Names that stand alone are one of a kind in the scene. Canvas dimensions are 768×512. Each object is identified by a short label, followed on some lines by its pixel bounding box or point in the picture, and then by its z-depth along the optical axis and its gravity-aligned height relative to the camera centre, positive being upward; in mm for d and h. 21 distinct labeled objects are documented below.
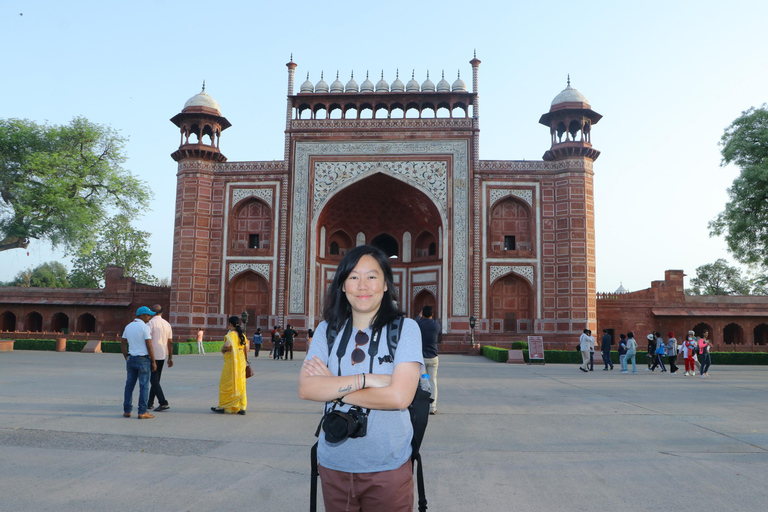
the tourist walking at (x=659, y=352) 17844 -1167
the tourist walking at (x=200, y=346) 24838 -1602
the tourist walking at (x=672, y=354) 17328 -1159
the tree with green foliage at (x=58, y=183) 26422 +6089
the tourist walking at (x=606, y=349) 18094 -1105
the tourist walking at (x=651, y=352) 18578 -1192
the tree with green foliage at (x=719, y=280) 53906 +3463
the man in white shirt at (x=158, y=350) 7832 -592
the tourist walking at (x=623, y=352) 17719 -1233
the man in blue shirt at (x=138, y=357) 7328 -633
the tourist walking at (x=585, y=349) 17375 -1070
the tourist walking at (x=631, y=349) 17008 -1011
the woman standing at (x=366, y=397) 2141 -323
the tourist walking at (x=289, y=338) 21031 -1041
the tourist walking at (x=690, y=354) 16281 -1087
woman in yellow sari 7777 -889
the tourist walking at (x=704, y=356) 15712 -1122
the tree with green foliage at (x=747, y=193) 20656 +4474
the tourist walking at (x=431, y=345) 7770 -443
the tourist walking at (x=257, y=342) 23094 -1290
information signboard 21641 -1338
